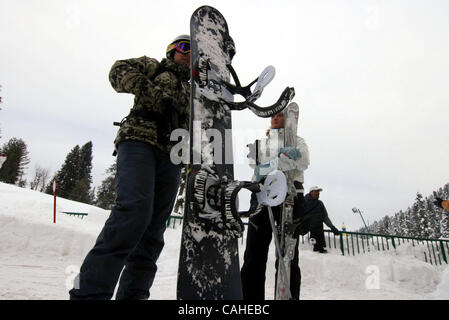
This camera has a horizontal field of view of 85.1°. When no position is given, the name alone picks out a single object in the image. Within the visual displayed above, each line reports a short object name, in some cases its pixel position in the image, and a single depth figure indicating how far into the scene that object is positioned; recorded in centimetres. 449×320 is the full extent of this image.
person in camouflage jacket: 122
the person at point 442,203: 392
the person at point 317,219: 720
